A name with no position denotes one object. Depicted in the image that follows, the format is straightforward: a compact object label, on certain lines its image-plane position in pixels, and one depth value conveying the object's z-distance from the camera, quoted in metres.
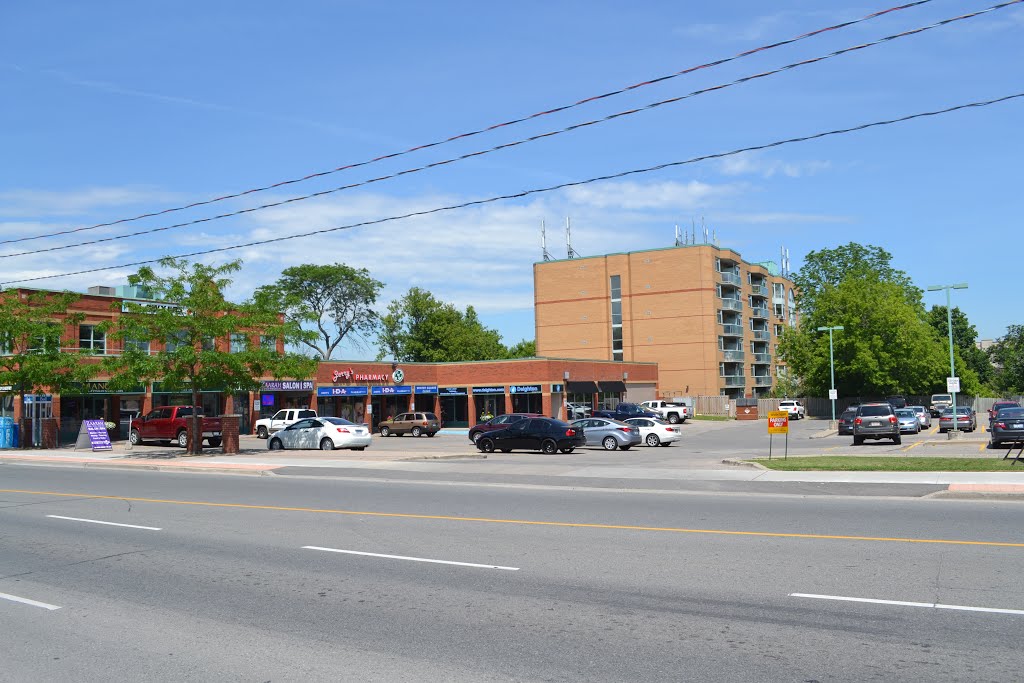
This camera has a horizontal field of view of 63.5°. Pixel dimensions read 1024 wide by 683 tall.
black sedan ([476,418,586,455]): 32.34
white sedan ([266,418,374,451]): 35.41
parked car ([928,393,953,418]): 66.33
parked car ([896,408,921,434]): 42.41
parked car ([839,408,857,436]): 40.97
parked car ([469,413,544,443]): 34.59
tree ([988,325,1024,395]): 105.00
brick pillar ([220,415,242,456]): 33.28
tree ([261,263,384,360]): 81.44
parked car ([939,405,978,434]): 42.31
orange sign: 23.17
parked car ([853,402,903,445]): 33.59
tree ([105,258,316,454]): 31.56
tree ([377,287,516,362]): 88.06
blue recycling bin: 41.81
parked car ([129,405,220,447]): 39.44
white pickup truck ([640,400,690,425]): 59.84
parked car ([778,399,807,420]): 70.94
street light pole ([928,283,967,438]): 35.47
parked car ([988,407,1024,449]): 26.59
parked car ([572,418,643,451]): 35.34
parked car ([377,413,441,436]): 49.05
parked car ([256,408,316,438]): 45.88
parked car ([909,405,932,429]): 48.00
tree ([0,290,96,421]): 39.16
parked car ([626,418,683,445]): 37.53
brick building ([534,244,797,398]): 79.94
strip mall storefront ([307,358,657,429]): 54.56
